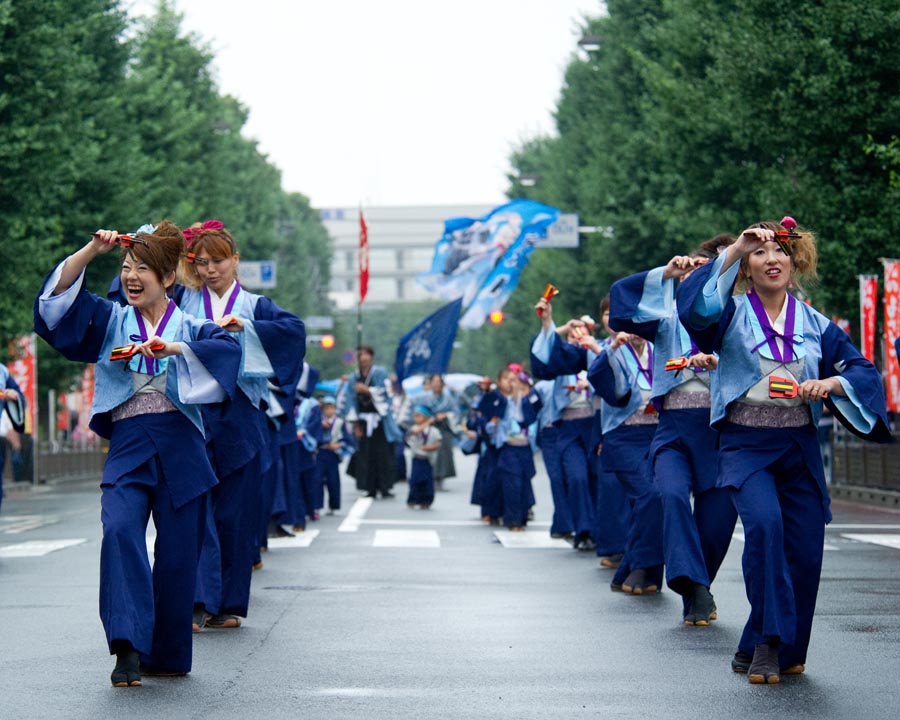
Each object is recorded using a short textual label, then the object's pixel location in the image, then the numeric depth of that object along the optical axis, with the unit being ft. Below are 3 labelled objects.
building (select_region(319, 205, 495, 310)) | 518.37
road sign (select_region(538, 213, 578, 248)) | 126.52
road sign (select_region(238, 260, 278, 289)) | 157.58
